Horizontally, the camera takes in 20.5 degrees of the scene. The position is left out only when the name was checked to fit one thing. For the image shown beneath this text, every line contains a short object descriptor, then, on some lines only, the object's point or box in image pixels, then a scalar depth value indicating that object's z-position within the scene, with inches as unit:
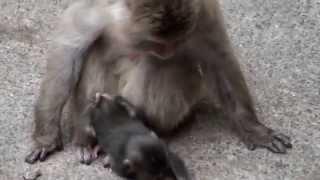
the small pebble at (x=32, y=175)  155.5
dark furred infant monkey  143.6
